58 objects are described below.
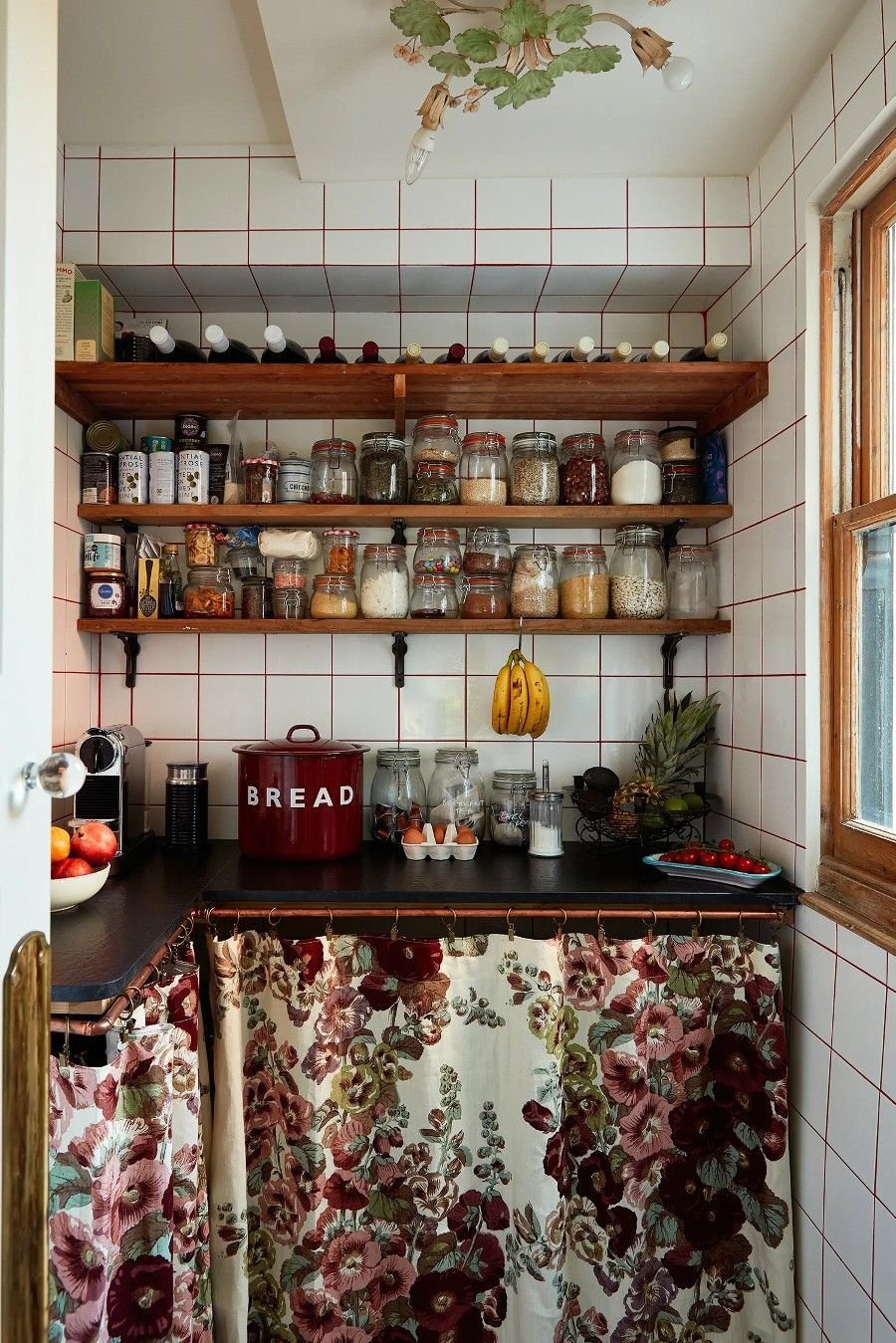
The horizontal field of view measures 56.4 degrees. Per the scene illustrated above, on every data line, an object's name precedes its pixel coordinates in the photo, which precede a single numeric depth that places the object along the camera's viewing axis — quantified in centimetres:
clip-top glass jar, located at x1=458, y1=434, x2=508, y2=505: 210
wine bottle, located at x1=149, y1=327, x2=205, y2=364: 206
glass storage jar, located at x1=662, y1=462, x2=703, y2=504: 216
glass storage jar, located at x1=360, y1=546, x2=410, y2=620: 214
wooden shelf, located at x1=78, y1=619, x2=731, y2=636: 209
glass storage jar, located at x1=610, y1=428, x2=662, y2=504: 212
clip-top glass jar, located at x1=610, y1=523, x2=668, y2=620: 213
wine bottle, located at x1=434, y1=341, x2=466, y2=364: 200
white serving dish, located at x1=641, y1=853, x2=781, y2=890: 175
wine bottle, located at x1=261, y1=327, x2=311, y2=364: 199
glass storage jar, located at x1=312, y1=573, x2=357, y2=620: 213
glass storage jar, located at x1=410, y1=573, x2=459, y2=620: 212
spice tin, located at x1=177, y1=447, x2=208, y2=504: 215
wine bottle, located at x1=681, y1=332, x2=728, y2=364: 193
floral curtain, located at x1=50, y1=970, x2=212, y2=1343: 117
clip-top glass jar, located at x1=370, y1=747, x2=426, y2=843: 213
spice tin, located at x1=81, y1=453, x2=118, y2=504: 215
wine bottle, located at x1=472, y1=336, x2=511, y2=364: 195
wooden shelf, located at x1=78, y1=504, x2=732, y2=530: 206
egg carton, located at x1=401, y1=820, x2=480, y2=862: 199
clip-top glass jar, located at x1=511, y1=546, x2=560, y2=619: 212
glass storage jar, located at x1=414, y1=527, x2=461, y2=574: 214
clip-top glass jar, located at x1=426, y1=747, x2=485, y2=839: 213
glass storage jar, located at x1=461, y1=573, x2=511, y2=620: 212
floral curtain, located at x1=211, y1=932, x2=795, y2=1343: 166
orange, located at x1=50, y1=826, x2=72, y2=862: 154
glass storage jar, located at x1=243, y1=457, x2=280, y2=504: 213
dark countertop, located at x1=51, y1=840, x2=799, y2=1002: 148
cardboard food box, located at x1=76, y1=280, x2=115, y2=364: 200
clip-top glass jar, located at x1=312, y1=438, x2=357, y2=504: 215
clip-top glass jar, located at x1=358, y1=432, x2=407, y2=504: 212
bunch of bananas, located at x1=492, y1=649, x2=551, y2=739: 211
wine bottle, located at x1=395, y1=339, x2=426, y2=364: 196
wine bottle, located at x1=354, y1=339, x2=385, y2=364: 201
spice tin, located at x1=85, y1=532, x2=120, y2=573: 213
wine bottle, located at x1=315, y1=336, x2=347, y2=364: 201
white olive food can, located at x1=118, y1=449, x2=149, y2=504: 214
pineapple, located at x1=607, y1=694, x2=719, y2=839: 203
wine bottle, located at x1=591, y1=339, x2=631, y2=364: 196
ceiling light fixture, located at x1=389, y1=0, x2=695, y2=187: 144
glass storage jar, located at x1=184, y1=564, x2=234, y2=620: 215
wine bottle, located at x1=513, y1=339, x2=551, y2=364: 197
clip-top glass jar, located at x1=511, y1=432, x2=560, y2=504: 211
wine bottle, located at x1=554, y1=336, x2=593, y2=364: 195
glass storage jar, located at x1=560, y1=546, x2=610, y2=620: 213
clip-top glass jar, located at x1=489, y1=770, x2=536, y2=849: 214
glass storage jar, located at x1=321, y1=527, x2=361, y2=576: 218
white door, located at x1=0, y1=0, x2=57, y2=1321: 84
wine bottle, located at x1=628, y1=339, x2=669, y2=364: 197
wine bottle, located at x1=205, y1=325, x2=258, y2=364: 204
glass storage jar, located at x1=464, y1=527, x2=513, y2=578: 216
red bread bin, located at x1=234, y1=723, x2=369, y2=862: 196
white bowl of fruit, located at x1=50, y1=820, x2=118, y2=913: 155
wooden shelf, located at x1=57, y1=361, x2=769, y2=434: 197
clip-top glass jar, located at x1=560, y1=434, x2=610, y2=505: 214
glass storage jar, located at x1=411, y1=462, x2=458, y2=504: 212
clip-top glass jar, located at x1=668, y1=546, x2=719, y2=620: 220
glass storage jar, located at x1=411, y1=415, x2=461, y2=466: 215
